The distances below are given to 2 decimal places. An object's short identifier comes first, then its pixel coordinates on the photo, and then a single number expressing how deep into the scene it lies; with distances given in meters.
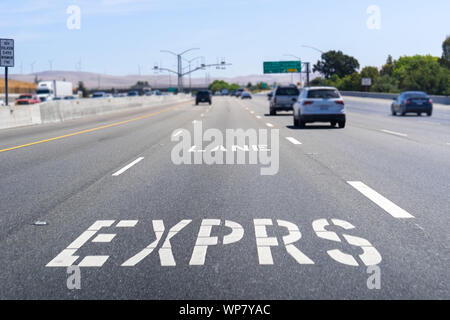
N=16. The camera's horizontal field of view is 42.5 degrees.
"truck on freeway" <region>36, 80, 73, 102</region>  74.50
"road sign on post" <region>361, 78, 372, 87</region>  93.94
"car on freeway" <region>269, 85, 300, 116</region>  35.62
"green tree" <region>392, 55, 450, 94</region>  94.78
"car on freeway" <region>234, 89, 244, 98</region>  122.99
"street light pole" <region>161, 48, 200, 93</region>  87.03
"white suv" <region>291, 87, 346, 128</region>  22.84
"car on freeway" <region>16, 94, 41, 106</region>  53.22
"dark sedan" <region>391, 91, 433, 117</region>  35.56
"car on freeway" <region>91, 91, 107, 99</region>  76.44
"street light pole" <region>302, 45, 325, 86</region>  99.55
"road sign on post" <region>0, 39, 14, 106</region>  33.06
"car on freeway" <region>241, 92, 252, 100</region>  105.56
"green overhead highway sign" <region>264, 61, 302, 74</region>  108.44
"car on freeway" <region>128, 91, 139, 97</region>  107.08
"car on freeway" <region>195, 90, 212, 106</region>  65.69
